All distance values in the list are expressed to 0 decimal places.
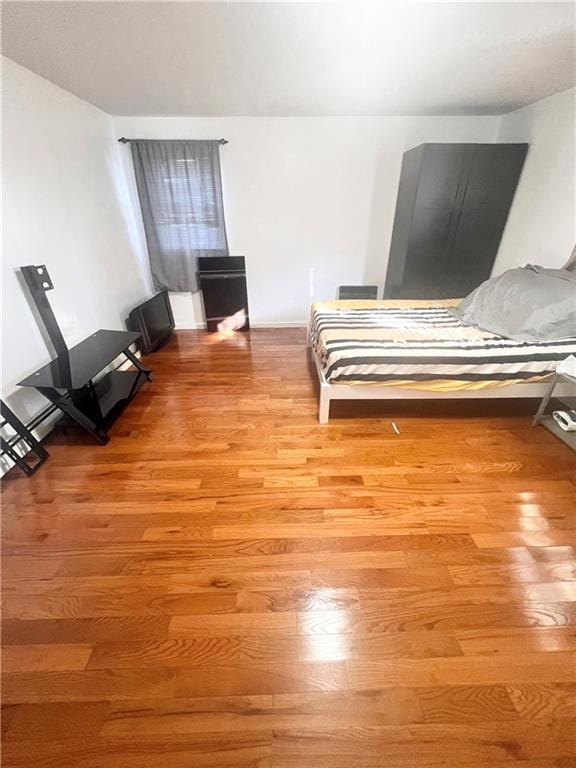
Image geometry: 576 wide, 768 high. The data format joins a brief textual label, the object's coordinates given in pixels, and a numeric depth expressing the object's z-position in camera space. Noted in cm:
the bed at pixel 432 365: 201
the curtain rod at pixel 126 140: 307
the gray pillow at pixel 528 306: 211
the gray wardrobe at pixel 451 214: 290
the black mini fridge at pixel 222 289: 362
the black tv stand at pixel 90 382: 188
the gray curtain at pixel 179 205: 318
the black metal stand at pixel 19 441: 175
